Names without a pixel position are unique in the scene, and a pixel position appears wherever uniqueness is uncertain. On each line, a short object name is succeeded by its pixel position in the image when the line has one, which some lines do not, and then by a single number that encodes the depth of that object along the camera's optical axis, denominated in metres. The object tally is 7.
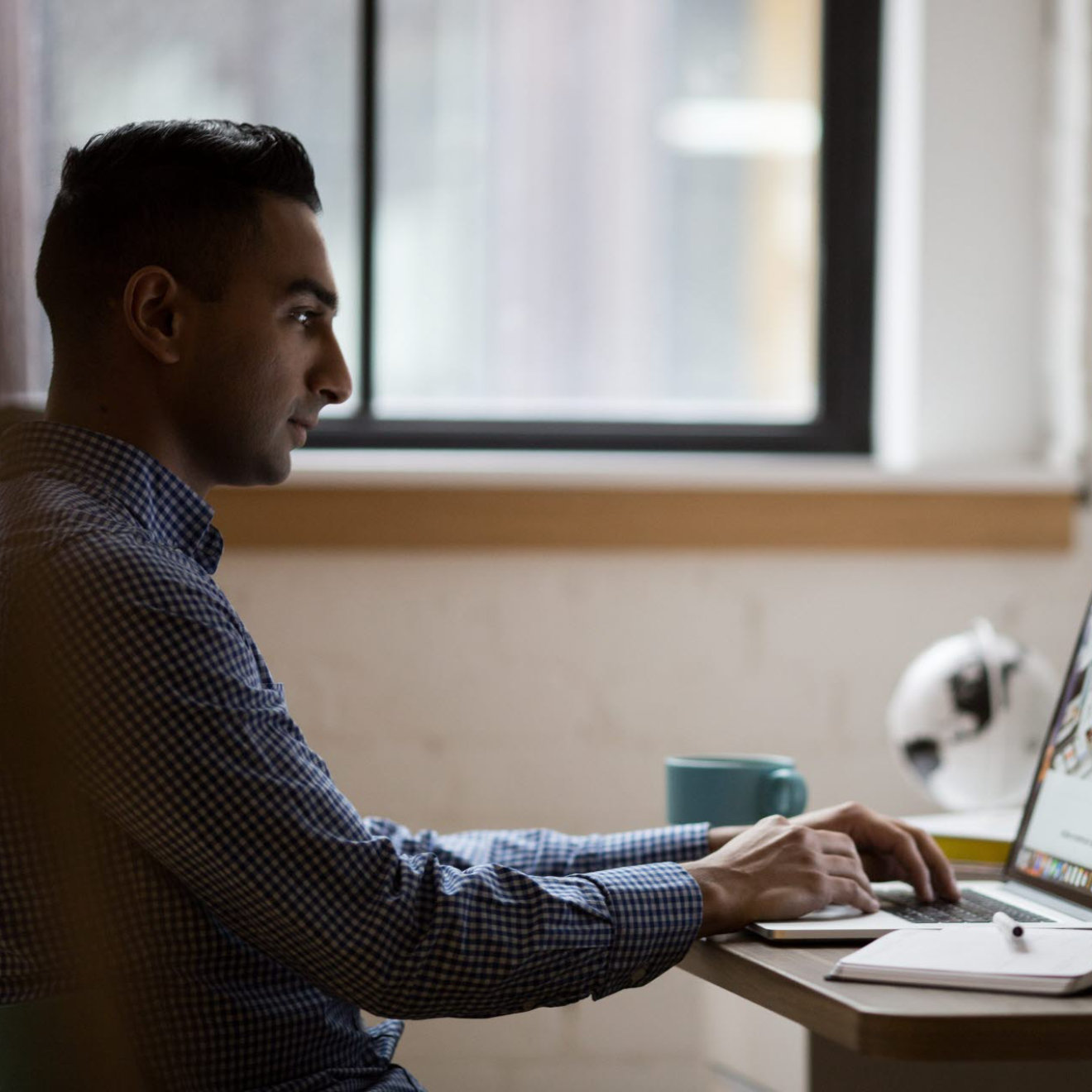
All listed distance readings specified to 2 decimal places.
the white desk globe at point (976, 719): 2.94
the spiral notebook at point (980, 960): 2.21
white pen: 2.29
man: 2.24
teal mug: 2.60
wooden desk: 2.16
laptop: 2.42
